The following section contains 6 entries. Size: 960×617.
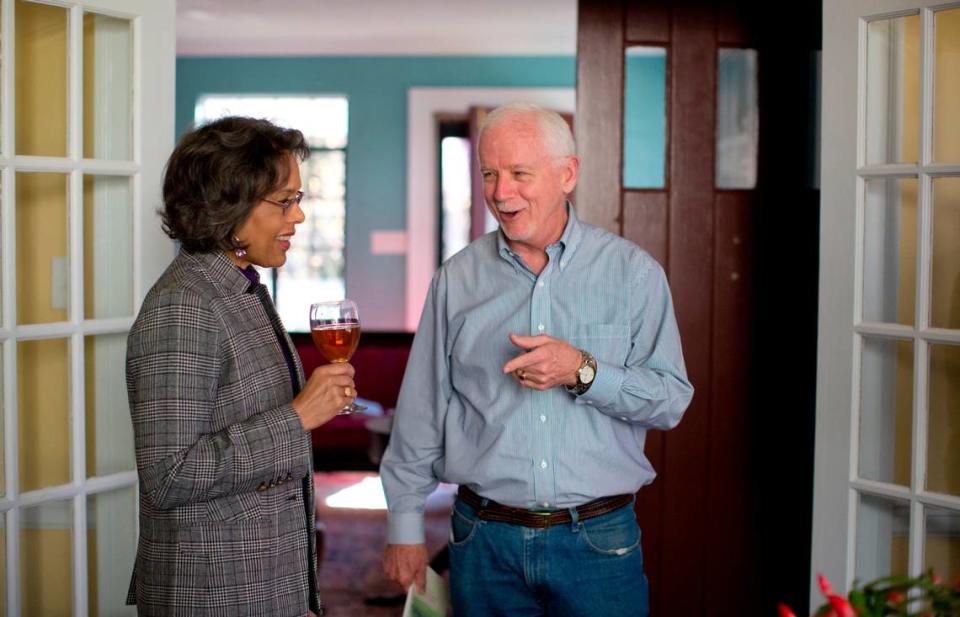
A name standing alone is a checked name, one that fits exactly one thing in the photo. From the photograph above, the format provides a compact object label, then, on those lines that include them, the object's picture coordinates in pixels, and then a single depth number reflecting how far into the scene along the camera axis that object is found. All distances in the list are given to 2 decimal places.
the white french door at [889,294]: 2.41
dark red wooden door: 3.41
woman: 1.65
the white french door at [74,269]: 2.28
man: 2.01
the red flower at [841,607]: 0.92
